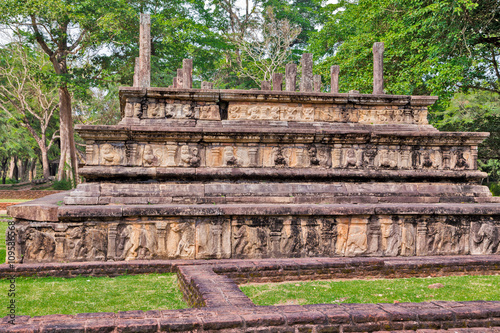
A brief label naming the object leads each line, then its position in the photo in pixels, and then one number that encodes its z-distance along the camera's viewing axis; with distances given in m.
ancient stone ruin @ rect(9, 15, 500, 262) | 6.78
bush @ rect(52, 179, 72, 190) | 24.42
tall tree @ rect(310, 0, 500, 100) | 14.63
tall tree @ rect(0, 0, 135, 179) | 19.71
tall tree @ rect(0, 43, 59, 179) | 25.56
